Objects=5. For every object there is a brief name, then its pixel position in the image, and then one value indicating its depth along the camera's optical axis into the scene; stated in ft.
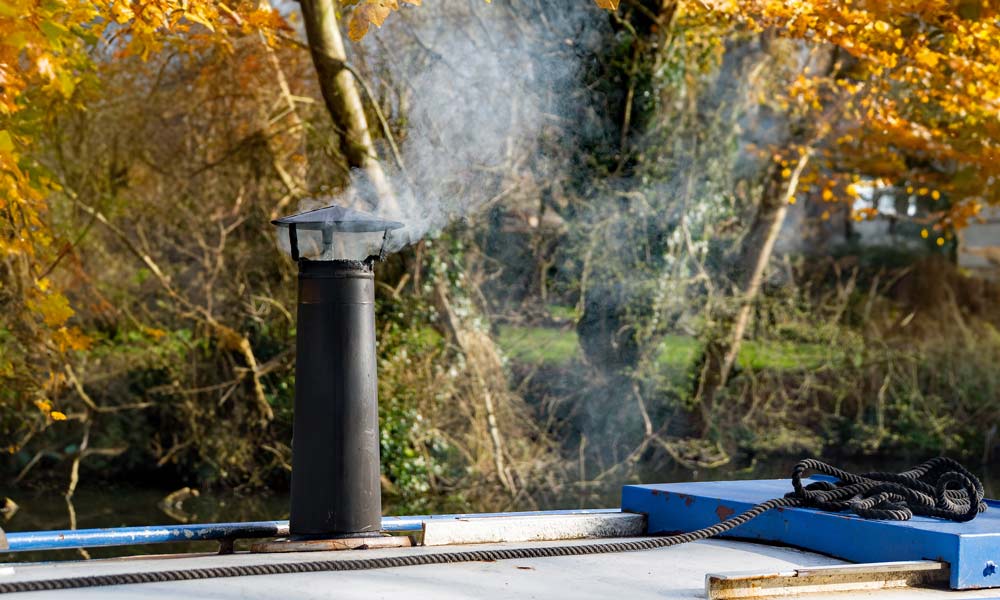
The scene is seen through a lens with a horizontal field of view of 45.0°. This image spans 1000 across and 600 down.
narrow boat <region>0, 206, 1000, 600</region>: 9.35
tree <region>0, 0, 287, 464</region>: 16.11
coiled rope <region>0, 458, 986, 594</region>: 10.29
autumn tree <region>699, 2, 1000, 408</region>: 26.61
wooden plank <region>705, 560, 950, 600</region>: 8.98
